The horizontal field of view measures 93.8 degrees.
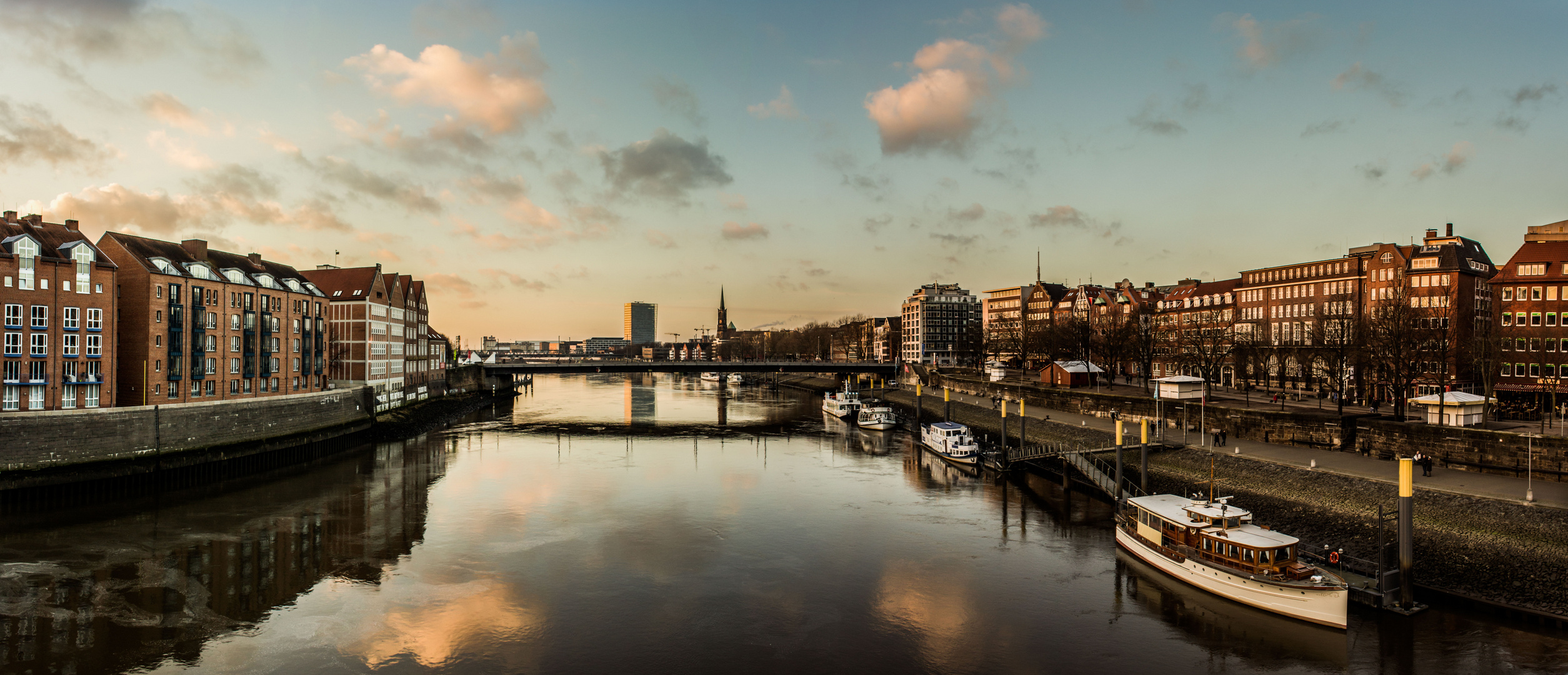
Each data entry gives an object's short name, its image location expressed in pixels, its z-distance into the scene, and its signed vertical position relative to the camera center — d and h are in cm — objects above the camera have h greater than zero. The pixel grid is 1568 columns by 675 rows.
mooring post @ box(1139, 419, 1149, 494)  4028 -688
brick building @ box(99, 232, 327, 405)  5719 +103
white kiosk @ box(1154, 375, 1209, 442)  5828 -370
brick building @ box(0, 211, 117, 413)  4831 +135
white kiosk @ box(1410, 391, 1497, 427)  4003 -364
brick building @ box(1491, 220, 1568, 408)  5431 +199
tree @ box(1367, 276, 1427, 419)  5116 -10
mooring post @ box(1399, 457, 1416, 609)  2542 -681
